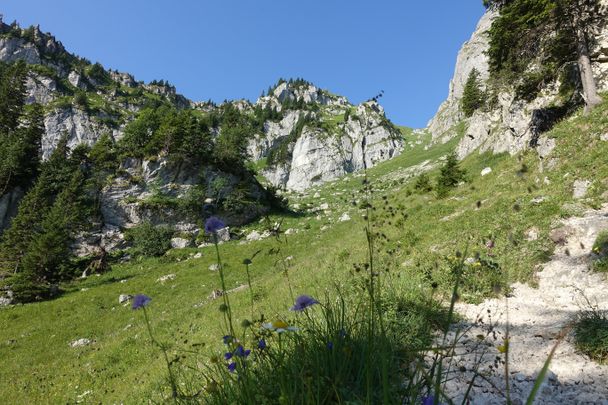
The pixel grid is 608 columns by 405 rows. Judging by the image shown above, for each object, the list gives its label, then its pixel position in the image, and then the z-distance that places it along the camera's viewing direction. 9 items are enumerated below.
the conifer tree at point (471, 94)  65.14
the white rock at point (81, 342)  17.78
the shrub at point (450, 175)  23.98
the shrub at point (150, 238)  39.38
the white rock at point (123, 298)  24.65
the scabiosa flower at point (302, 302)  2.80
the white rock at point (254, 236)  41.19
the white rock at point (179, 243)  41.28
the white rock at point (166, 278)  28.62
